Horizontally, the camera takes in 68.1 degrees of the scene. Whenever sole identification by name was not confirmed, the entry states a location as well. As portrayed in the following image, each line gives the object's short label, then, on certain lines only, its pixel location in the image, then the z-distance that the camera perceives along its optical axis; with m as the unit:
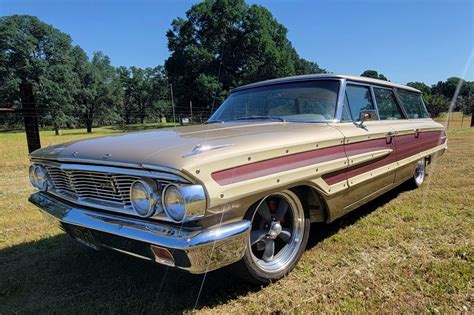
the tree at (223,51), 38.11
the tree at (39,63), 39.56
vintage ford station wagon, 1.99
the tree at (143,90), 62.12
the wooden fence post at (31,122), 7.40
